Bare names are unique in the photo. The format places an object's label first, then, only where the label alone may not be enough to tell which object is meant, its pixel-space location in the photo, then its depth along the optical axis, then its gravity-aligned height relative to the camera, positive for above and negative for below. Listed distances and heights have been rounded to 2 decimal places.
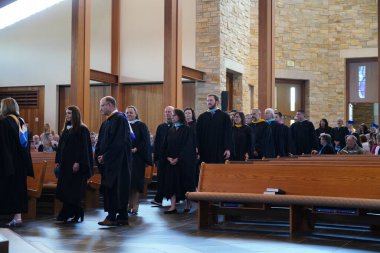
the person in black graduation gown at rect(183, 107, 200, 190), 8.73 +0.00
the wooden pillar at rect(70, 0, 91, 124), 11.48 +1.20
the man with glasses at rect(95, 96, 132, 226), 6.51 -0.47
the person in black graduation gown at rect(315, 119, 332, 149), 14.28 -0.16
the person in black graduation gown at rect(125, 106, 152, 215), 7.82 -0.49
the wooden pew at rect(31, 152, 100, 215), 8.70 -0.95
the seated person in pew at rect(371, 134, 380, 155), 10.80 -0.51
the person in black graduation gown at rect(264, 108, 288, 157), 11.02 -0.25
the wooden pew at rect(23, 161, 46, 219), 7.43 -0.87
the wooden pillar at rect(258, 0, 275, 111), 13.51 +1.49
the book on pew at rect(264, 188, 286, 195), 5.94 -0.71
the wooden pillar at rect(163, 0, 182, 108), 12.38 +1.36
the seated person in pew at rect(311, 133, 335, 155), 10.77 -0.45
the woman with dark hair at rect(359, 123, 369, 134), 15.52 -0.22
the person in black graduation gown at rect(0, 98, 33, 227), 6.54 -0.52
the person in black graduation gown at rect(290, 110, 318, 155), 13.02 -0.33
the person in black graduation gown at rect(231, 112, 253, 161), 9.65 -0.30
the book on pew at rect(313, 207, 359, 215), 5.68 -0.88
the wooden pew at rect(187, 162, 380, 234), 5.54 -0.68
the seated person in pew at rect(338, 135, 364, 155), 9.95 -0.46
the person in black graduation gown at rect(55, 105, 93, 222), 6.91 -0.55
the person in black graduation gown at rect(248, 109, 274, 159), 10.61 -0.32
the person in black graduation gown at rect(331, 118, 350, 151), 14.30 -0.35
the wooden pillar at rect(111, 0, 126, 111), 16.02 +1.82
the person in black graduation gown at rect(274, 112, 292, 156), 11.35 -0.35
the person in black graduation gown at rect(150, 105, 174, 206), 8.24 -0.36
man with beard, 8.20 -0.20
